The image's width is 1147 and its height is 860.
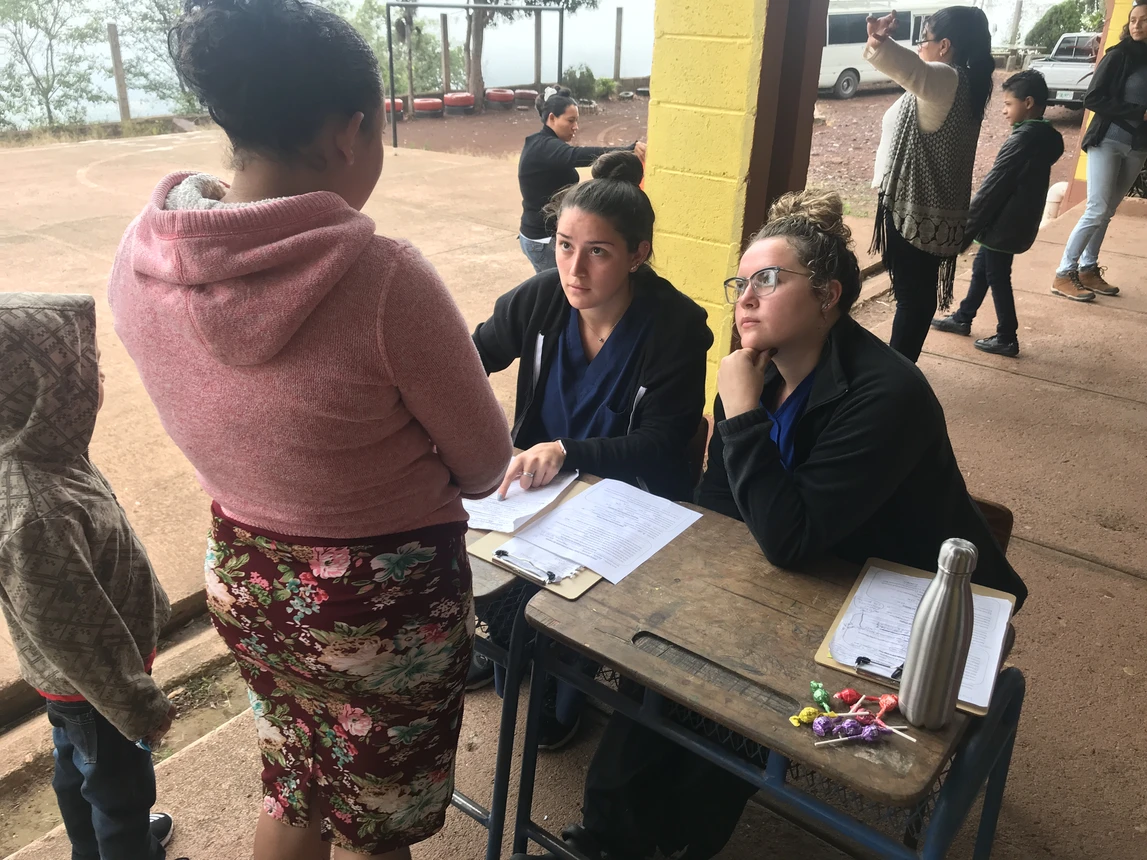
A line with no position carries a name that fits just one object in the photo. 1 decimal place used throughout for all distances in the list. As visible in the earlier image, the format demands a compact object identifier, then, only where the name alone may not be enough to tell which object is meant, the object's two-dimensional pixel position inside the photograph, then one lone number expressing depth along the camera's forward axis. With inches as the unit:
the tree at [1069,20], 508.7
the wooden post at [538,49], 423.2
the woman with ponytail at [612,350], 79.3
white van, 531.2
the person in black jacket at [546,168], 172.2
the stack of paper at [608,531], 59.0
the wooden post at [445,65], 518.8
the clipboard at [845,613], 48.0
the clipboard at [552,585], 55.4
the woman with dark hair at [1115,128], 200.1
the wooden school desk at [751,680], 44.1
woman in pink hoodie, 35.7
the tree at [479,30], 362.0
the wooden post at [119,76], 350.0
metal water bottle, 41.5
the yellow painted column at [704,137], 120.3
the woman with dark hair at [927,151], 133.3
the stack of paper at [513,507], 62.6
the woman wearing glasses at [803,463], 58.9
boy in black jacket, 169.6
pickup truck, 481.4
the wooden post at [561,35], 375.6
